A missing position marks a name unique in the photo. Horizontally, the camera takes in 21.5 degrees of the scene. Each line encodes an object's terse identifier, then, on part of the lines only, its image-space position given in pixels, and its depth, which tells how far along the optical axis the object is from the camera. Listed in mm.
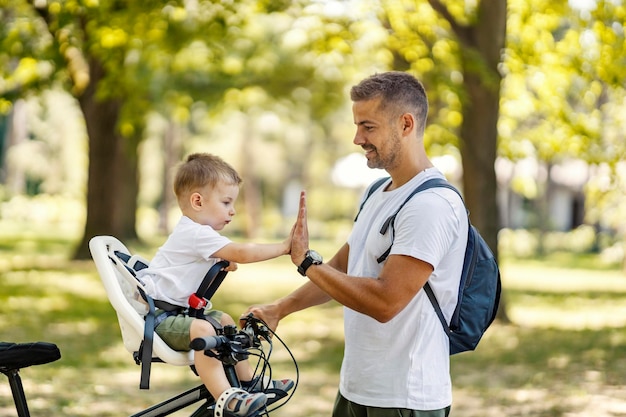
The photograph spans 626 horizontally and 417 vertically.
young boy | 5767
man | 5559
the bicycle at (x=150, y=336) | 5634
